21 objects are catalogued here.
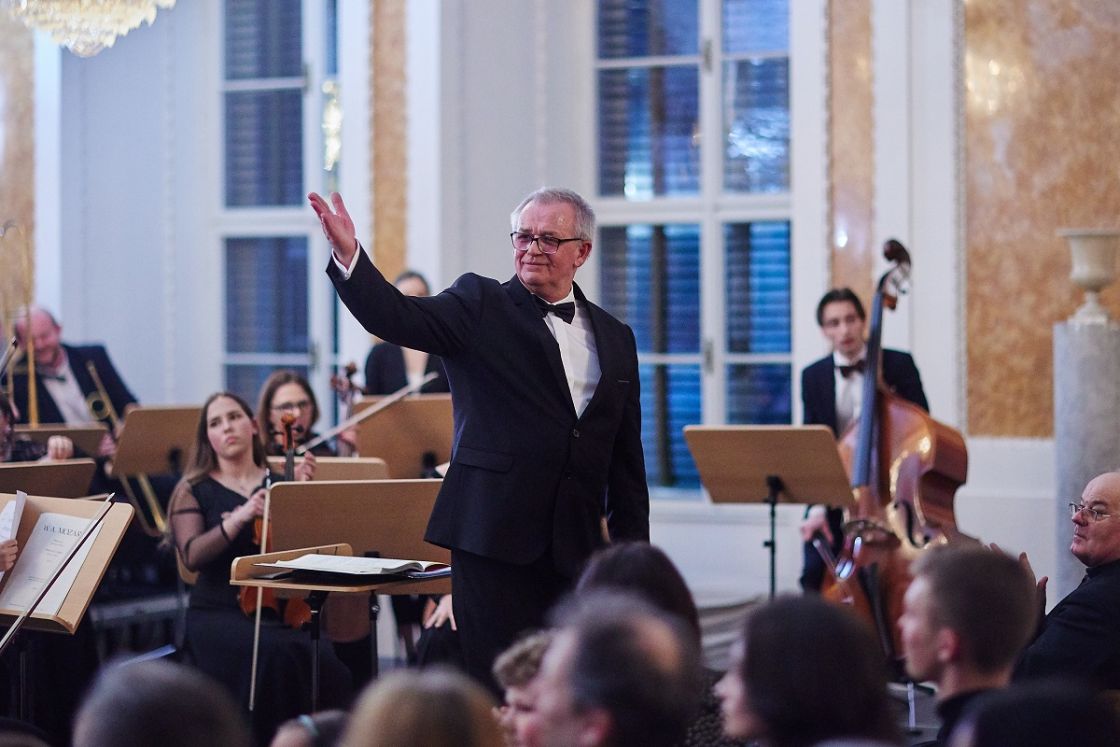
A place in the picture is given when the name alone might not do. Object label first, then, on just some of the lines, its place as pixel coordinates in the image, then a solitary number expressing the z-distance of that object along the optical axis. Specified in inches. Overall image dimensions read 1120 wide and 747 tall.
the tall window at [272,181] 598.2
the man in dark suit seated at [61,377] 505.0
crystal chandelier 414.6
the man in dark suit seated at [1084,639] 246.4
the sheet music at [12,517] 272.5
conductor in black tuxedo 240.2
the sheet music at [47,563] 264.7
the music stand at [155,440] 427.2
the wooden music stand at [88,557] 259.9
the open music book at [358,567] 259.1
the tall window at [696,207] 560.1
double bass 366.3
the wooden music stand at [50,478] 331.0
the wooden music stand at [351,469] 354.9
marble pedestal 436.5
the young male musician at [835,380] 418.9
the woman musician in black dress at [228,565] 333.7
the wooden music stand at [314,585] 260.5
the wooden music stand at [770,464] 375.6
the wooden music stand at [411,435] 402.0
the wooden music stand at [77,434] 430.6
